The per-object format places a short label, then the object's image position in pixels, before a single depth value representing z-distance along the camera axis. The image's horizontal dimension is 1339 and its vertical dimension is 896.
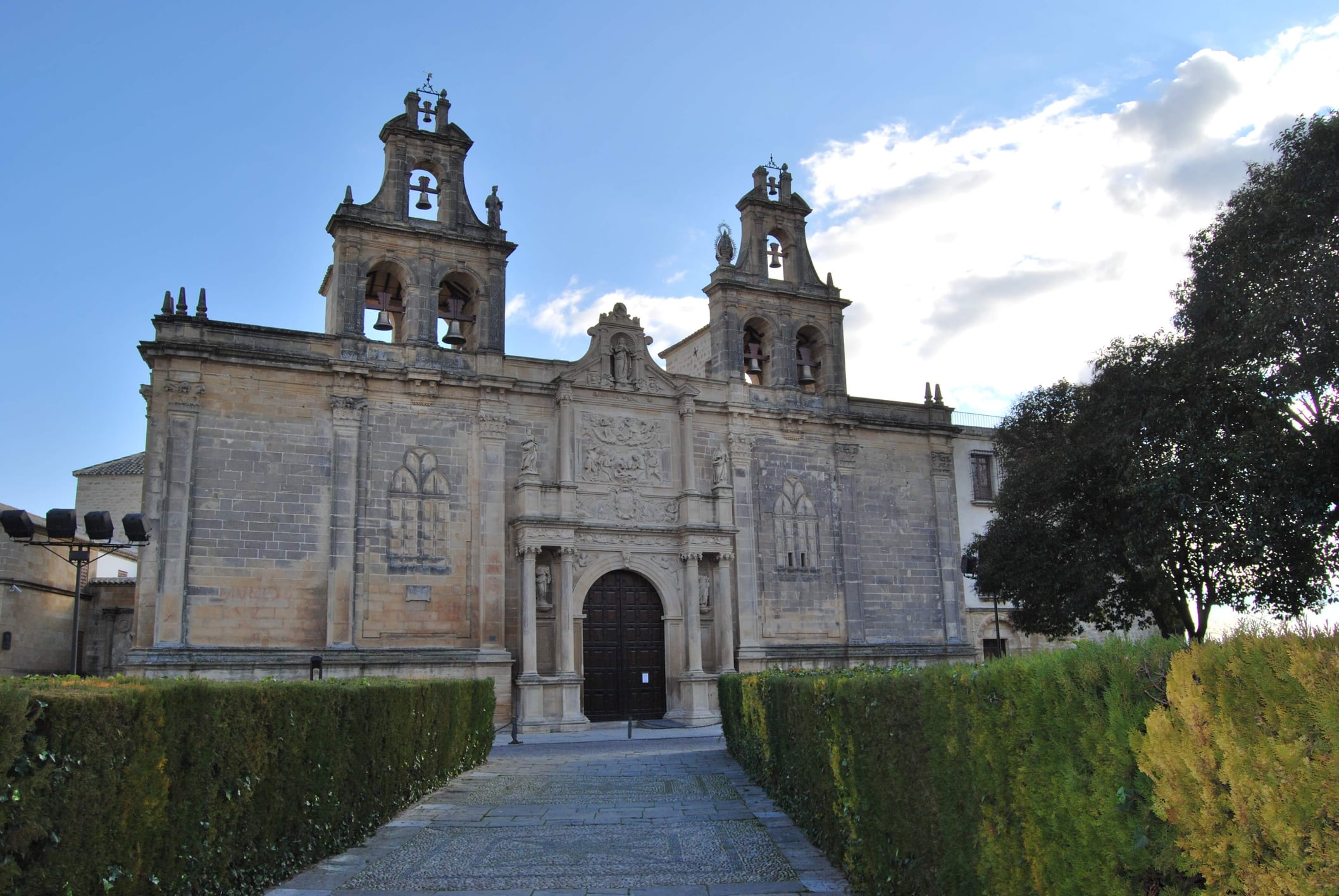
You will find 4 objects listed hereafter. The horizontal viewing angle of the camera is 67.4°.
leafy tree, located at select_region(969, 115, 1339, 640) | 15.26
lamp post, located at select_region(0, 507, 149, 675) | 16.55
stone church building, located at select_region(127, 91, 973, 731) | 20.05
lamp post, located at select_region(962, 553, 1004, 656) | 20.53
